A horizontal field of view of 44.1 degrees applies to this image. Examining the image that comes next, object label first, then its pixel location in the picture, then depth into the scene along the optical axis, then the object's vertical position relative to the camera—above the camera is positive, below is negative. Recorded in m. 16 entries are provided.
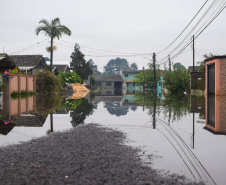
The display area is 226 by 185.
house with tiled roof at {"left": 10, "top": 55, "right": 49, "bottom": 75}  46.02 +4.96
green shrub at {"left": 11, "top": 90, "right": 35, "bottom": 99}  24.28 -0.26
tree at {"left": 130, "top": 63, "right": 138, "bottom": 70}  170.20 +14.94
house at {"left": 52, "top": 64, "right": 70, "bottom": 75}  65.86 +5.45
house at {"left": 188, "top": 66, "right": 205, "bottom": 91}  34.57 +1.24
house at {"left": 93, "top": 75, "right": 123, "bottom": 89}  98.69 +3.39
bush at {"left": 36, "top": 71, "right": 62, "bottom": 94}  31.73 +1.17
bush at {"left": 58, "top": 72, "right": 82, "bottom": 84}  49.94 +2.50
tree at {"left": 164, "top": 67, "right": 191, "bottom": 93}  38.78 +1.41
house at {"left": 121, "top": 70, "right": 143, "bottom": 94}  102.00 +5.30
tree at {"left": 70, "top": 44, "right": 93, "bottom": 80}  69.56 +6.98
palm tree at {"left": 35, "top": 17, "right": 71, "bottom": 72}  45.75 +10.33
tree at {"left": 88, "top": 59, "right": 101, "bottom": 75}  156.94 +11.36
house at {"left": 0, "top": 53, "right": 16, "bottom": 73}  29.02 +2.95
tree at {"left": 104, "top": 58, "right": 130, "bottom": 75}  164.05 +14.56
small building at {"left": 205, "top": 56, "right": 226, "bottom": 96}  25.45 +1.36
